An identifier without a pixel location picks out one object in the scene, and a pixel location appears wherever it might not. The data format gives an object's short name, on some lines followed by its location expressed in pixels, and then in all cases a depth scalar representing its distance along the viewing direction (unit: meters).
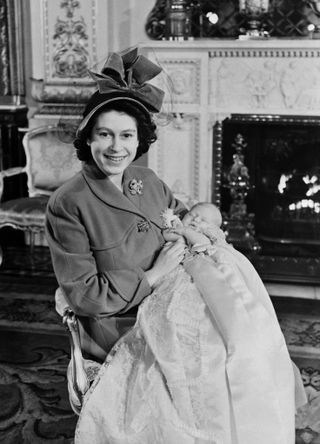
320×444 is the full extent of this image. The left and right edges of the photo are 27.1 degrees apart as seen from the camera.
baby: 2.00
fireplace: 4.71
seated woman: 1.81
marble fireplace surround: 4.30
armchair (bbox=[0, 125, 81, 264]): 4.52
